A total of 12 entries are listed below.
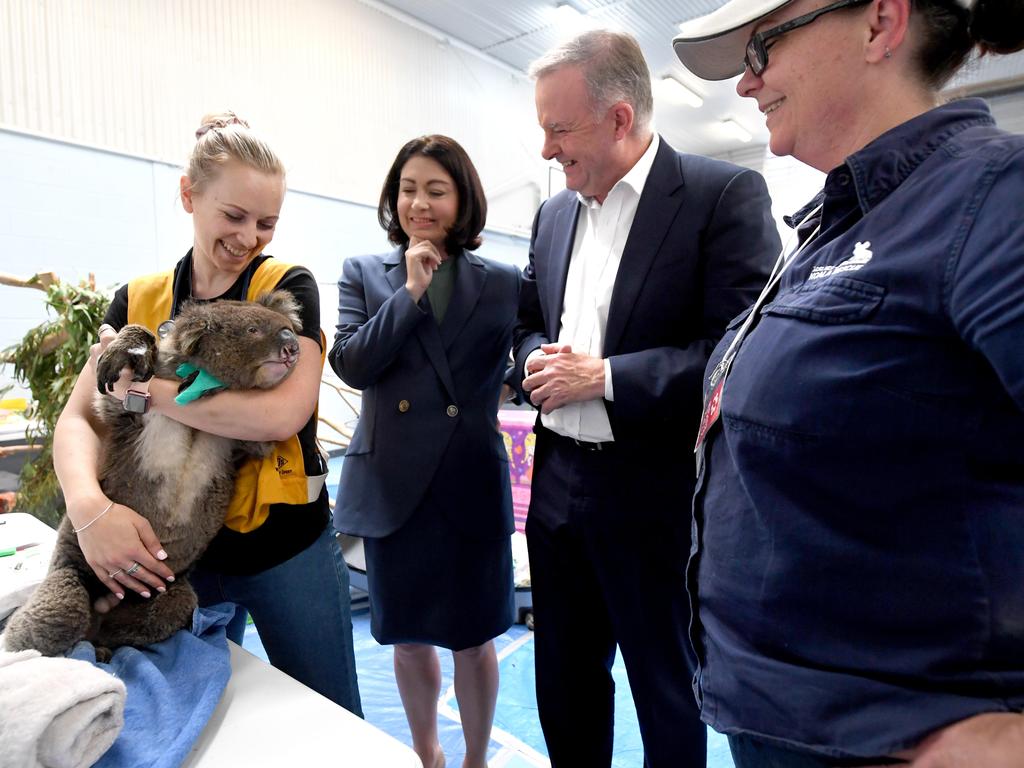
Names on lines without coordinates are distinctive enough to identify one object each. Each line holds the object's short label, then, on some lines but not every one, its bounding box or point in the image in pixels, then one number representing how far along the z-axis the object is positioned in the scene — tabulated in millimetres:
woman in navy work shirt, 604
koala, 1122
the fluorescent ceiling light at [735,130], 11037
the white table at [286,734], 853
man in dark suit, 1375
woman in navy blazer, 1740
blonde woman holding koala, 1201
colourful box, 4379
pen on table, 1616
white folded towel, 740
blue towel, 842
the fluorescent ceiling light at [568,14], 6850
